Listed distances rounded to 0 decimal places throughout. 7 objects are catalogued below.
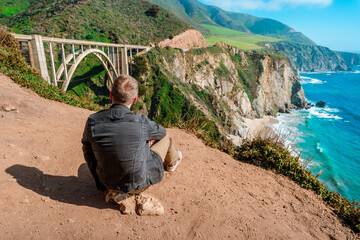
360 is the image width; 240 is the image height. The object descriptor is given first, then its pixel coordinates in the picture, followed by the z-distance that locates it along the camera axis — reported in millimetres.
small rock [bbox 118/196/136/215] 3248
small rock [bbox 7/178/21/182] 3463
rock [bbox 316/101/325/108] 71800
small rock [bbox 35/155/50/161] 4485
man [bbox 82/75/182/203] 2688
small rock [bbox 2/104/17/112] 6565
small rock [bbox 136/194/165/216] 3314
